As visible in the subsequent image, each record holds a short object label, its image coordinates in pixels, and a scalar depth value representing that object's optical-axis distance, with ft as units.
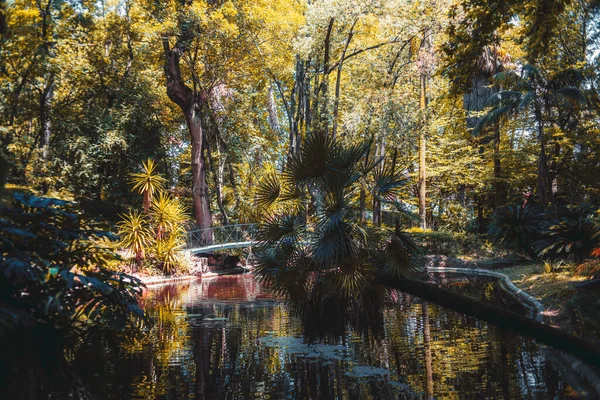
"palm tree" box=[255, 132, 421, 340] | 21.93
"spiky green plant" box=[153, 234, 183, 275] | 58.90
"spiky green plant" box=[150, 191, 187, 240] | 60.70
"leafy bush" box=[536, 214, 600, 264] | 42.98
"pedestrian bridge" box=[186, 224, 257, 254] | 66.63
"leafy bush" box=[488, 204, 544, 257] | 59.11
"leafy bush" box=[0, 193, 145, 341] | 13.51
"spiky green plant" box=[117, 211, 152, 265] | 56.75
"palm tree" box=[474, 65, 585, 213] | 48.88
